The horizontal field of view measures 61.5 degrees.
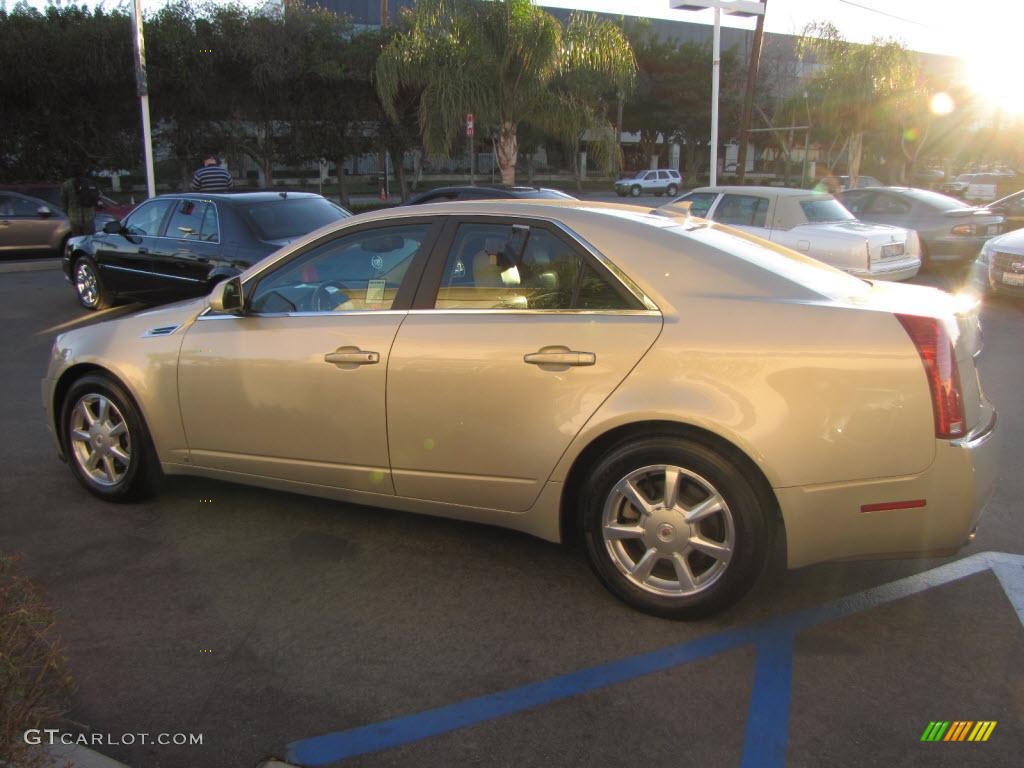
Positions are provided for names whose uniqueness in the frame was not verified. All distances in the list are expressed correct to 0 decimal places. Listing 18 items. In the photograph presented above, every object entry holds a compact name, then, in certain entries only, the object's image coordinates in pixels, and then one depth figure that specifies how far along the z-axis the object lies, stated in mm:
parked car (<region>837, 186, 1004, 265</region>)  13891
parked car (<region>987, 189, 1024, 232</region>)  15727
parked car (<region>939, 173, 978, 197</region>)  36094
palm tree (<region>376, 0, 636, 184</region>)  16938
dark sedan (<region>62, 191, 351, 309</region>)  8664
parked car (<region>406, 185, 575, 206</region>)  11391
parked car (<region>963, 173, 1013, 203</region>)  33156
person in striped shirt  11773
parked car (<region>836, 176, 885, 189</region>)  34050
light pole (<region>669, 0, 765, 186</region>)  19022
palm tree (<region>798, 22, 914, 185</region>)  26859
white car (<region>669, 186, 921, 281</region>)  10320
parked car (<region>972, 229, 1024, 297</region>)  10773
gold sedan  3139
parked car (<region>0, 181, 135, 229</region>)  20059
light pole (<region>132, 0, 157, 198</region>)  17703
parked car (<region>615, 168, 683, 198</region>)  48438
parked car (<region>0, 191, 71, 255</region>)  17094
